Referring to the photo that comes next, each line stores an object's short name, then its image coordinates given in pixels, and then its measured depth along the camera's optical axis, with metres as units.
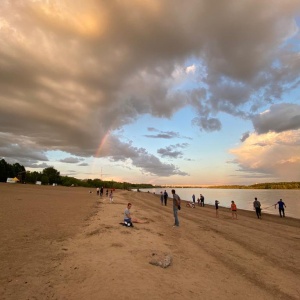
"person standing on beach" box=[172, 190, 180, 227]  16.05
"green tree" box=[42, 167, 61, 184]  143.66
